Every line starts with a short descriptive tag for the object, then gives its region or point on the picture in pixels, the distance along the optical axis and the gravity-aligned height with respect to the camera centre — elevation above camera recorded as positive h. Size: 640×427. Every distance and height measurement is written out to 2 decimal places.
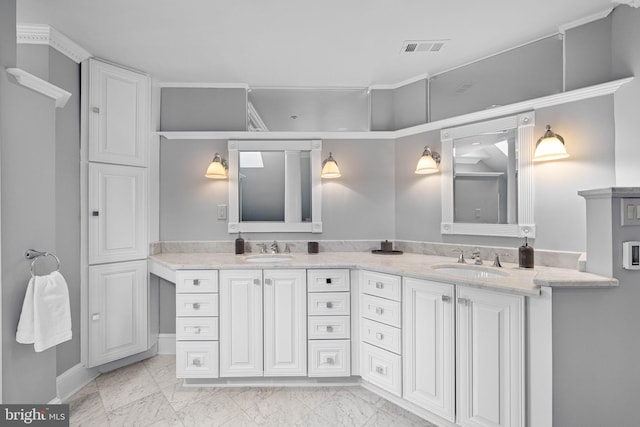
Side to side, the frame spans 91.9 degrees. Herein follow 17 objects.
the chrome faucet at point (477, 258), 2.22 -0.31
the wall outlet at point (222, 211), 2.91 +0.05
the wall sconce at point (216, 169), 2.78 +0.42
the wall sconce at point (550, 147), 1.98 +0.45
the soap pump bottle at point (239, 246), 2.79 -0.28
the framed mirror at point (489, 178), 2.20 +0.30
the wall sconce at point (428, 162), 2.61 +0.45
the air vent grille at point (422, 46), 2.23 +1.25
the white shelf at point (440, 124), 1.92 +0.77
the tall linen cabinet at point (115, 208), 2.39 +0.06
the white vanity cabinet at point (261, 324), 2.29 -0.80
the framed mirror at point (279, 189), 2.90 +0.25
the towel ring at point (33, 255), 1.59 -0.20
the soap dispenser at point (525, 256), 2.03 -0.26
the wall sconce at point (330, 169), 2.84 +0.43
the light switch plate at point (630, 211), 1.49 +0.02
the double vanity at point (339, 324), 1.82 -0.75
